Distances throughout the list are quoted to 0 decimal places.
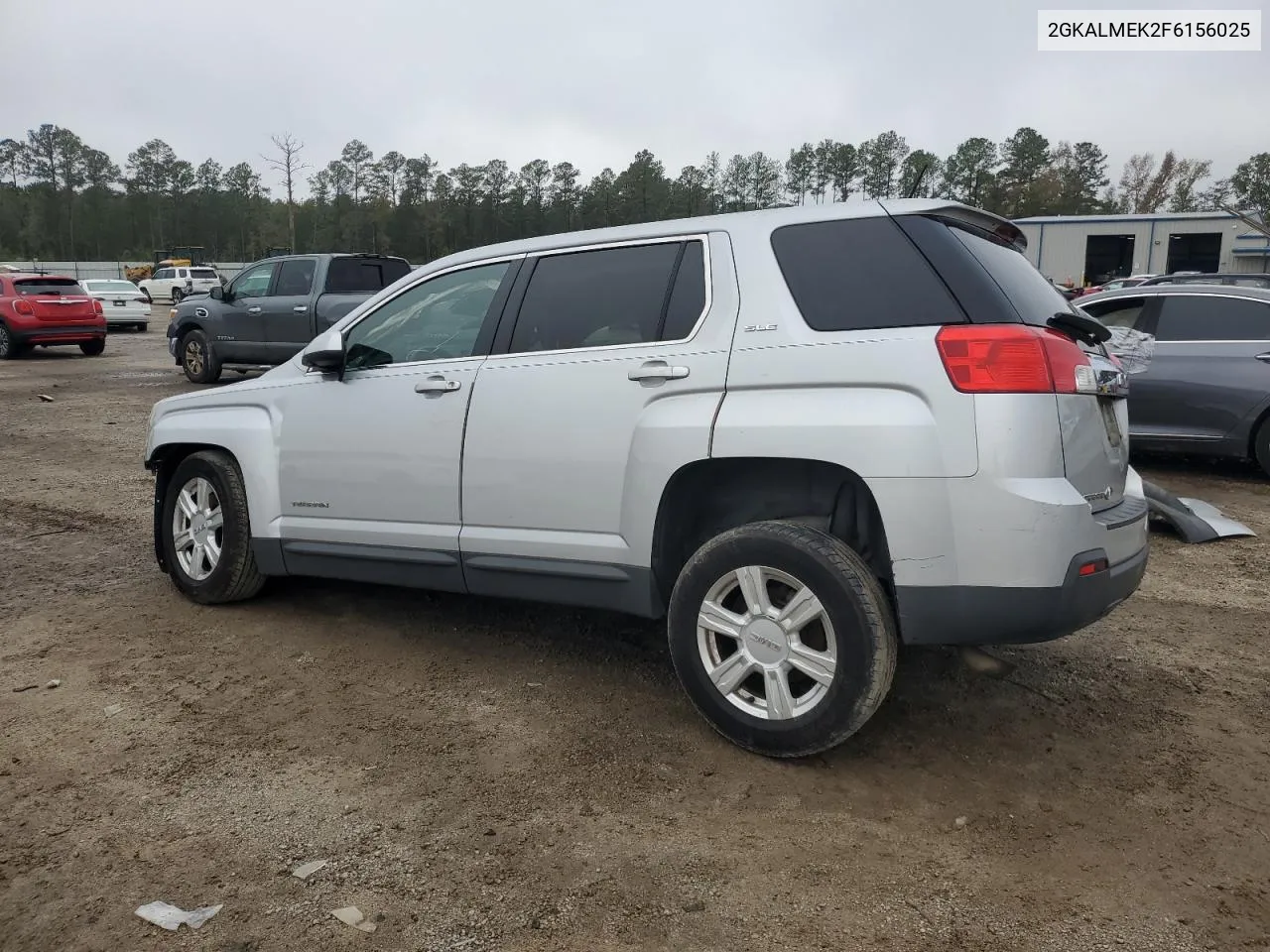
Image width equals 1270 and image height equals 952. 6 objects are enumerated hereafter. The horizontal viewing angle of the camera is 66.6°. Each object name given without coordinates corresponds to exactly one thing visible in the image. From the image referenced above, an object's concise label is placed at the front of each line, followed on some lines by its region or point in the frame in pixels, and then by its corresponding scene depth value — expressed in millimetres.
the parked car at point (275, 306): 13797
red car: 19062
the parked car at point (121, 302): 27648
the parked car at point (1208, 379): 7914
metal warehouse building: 40188
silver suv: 2934
